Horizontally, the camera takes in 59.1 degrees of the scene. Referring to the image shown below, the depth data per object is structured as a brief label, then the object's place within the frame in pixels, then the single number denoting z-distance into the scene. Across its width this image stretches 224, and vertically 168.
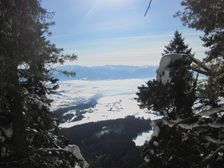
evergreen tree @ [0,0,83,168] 4.37
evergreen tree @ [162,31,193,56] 14.85
